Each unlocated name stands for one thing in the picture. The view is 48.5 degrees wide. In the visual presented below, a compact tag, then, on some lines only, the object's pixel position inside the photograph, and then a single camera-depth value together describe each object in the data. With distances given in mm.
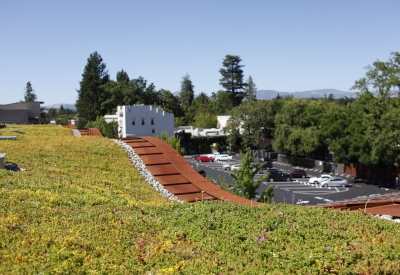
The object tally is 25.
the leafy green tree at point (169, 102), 83500
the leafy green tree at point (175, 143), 31809
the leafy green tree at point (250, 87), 100625
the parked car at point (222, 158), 59188
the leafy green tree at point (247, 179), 24859
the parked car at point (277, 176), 43500
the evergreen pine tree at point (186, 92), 123562
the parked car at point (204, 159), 58319
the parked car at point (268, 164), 50188
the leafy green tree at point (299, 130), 49788
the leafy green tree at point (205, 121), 82500
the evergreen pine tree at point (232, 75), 88938
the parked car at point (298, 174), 45344
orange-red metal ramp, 18047
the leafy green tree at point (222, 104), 91312
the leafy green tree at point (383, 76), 54125
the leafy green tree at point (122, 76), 98375
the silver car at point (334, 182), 40219
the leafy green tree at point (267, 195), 23875
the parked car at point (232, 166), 49131
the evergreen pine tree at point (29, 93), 106938
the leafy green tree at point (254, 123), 61656
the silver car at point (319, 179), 40719
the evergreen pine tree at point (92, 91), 80188
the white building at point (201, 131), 71438
